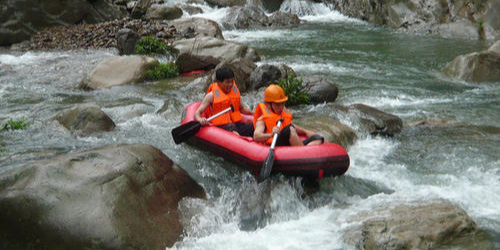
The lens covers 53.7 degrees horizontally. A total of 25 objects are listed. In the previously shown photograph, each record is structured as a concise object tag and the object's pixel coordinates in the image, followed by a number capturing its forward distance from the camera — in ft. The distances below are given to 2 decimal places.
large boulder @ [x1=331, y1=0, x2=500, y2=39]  51.78
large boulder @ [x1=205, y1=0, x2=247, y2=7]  77.20
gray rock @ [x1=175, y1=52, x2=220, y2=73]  37.60
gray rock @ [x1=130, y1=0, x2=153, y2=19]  65.82
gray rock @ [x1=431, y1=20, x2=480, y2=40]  51.88
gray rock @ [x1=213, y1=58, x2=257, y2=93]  31.38
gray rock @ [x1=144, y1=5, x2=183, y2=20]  64.69
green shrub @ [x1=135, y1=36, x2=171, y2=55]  42.75
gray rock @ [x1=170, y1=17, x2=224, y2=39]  51.20
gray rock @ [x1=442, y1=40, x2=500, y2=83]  34.71
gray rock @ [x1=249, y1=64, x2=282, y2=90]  31.04
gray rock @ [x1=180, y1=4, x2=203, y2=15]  73.08
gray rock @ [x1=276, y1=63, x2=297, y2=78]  31.63
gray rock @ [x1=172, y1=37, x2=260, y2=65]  38.06
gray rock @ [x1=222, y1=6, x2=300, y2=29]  66.23
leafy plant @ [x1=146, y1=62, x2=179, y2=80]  36.24
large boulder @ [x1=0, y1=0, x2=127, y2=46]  52.08
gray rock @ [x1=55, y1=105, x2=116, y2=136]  24.13
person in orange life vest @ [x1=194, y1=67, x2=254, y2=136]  21.61
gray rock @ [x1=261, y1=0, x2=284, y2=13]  79.92
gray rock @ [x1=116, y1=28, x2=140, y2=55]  42.97
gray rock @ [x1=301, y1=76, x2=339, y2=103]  28.94
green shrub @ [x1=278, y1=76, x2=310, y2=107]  28.60
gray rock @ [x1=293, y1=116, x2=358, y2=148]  22.88
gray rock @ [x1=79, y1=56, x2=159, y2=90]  34.50
